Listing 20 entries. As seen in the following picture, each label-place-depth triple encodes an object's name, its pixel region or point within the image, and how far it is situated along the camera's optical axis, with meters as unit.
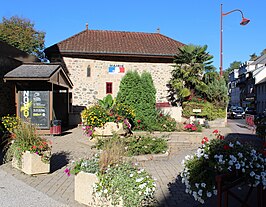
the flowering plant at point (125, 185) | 4.02
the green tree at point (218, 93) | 20.30
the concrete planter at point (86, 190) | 4.40
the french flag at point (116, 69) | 22.19
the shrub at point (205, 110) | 19.89
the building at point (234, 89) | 74.72
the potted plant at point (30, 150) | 6.41
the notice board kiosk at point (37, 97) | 13.34
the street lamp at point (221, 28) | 19.64
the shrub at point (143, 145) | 8.65
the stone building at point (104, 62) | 21.61
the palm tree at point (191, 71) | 20.67
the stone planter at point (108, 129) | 10.93
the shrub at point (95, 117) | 10.95
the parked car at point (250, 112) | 39.25
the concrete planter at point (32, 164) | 6.40
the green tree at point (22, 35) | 31.84
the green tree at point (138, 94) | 14.42
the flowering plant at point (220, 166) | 3.45
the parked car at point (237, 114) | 34.84
